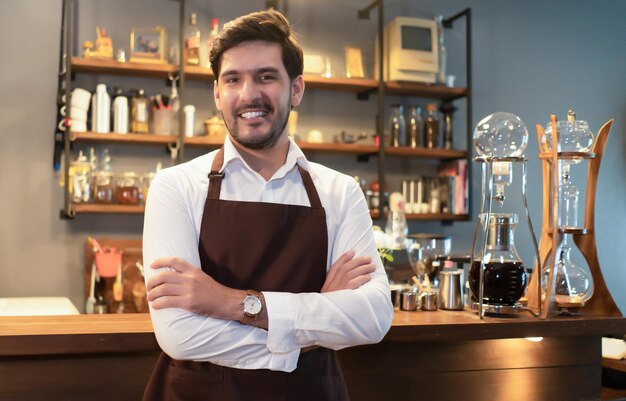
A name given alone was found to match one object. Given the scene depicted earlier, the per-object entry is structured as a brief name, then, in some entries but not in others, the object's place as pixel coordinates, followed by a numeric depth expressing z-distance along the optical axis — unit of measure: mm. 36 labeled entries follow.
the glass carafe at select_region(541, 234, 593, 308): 2293
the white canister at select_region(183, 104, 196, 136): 4652
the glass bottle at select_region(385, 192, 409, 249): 3630
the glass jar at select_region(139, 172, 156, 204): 4552
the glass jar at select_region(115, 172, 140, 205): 4477
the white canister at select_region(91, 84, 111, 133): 4473
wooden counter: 1767
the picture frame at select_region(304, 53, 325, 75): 4906
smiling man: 1501
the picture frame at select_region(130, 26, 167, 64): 4590
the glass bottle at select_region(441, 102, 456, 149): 5273
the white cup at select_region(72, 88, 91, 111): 4453
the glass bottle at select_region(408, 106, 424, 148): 5137
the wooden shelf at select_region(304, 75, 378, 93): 4867
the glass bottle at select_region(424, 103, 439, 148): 5188
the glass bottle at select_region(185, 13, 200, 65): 4629
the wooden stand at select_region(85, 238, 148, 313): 4520
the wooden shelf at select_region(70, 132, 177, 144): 4387
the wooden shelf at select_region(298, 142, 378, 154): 4824
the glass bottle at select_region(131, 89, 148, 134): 4582
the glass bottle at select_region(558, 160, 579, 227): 2291
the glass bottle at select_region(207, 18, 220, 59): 4817
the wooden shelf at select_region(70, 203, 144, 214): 4371
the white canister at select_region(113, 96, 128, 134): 4520
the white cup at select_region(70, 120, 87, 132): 4422
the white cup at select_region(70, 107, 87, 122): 4439
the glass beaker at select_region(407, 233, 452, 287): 2674
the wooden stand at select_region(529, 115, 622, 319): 2283
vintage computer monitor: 4980
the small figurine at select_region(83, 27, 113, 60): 4500
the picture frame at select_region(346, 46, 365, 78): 5105
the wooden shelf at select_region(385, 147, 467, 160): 5027
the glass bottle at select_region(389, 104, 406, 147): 5107
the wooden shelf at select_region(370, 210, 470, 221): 5035
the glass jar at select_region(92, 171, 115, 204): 4445
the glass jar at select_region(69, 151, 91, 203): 4422
